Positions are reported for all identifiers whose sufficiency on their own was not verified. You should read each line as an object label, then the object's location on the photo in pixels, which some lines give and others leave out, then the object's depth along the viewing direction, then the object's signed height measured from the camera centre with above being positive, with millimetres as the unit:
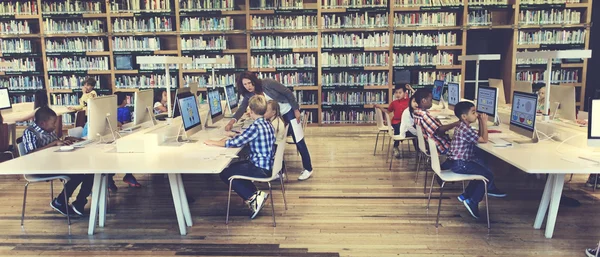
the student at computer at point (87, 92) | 6809 -426
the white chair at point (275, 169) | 3610 -818
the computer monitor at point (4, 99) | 6525 -483
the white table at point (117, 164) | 3113 -692
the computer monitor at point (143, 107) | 4660 -449
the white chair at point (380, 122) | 6037 -782
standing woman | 4895 -371
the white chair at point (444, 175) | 3535 -869
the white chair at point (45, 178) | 3650 -876
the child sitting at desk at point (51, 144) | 3943 -679
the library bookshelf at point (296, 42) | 8547 +356
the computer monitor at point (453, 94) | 6176 -452
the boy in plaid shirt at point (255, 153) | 3701 -720
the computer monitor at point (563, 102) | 4775 -449
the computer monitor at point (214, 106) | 4840 -463
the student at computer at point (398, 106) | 6016 -593
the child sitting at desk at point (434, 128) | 4352 -621
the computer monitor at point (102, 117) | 3773 -441
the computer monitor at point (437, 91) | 7057 -471
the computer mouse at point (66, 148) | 3798 -672
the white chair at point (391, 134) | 5493 -868
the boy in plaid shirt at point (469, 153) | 3756 -756
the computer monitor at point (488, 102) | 4801 -437
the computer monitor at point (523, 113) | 3904 -462
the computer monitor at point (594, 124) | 3420 -468
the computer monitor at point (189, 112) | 3922 -435
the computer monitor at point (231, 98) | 6164 -485
